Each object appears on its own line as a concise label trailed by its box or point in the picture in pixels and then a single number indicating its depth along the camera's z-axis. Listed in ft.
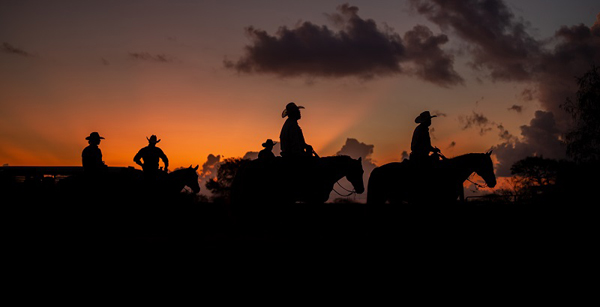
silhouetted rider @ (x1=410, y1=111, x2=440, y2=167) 43.21
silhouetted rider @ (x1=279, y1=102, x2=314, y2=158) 37.47
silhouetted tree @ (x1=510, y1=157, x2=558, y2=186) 207.10
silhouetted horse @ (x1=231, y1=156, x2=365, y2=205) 36.70
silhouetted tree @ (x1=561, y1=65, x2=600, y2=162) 119.55
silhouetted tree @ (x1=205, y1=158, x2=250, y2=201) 209.66
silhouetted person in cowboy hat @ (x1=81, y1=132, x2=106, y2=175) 42.68
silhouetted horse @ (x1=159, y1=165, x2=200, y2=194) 48.49
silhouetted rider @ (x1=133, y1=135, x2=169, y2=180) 46.57
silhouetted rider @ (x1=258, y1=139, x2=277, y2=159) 54.23
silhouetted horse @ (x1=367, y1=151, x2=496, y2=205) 44.60
